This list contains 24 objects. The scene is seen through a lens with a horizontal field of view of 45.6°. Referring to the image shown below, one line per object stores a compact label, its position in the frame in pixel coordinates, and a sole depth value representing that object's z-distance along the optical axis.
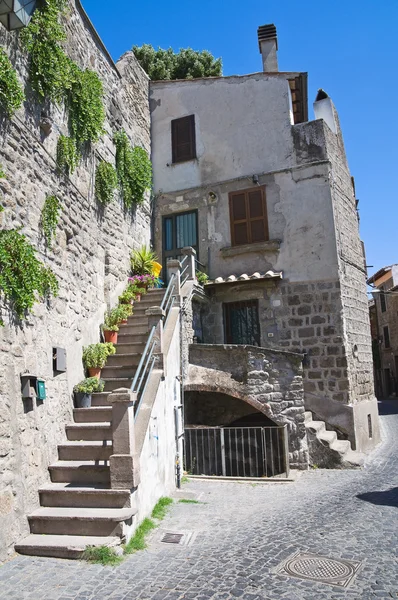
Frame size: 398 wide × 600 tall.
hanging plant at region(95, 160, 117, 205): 9.43
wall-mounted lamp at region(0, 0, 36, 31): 5.51
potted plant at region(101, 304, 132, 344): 8.87
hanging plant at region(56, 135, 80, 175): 7.69
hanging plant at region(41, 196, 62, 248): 6.79
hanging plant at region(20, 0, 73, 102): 6.88
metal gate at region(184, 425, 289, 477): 9.15
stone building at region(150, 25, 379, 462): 11.51
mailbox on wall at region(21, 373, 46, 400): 5.60
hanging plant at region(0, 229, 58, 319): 5.39
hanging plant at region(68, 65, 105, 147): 8.33
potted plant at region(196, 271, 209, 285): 12.31
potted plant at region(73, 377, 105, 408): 7.24
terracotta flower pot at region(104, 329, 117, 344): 8.86
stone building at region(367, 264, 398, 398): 31.84
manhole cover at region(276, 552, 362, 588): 4.33
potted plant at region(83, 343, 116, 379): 7.86
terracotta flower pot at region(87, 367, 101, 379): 7.91
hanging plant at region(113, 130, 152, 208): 11.00
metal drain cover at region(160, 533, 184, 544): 5.38
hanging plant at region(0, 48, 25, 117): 5.76
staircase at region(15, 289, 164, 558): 5.07
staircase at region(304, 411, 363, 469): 9.64
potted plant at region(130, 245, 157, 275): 11.12
